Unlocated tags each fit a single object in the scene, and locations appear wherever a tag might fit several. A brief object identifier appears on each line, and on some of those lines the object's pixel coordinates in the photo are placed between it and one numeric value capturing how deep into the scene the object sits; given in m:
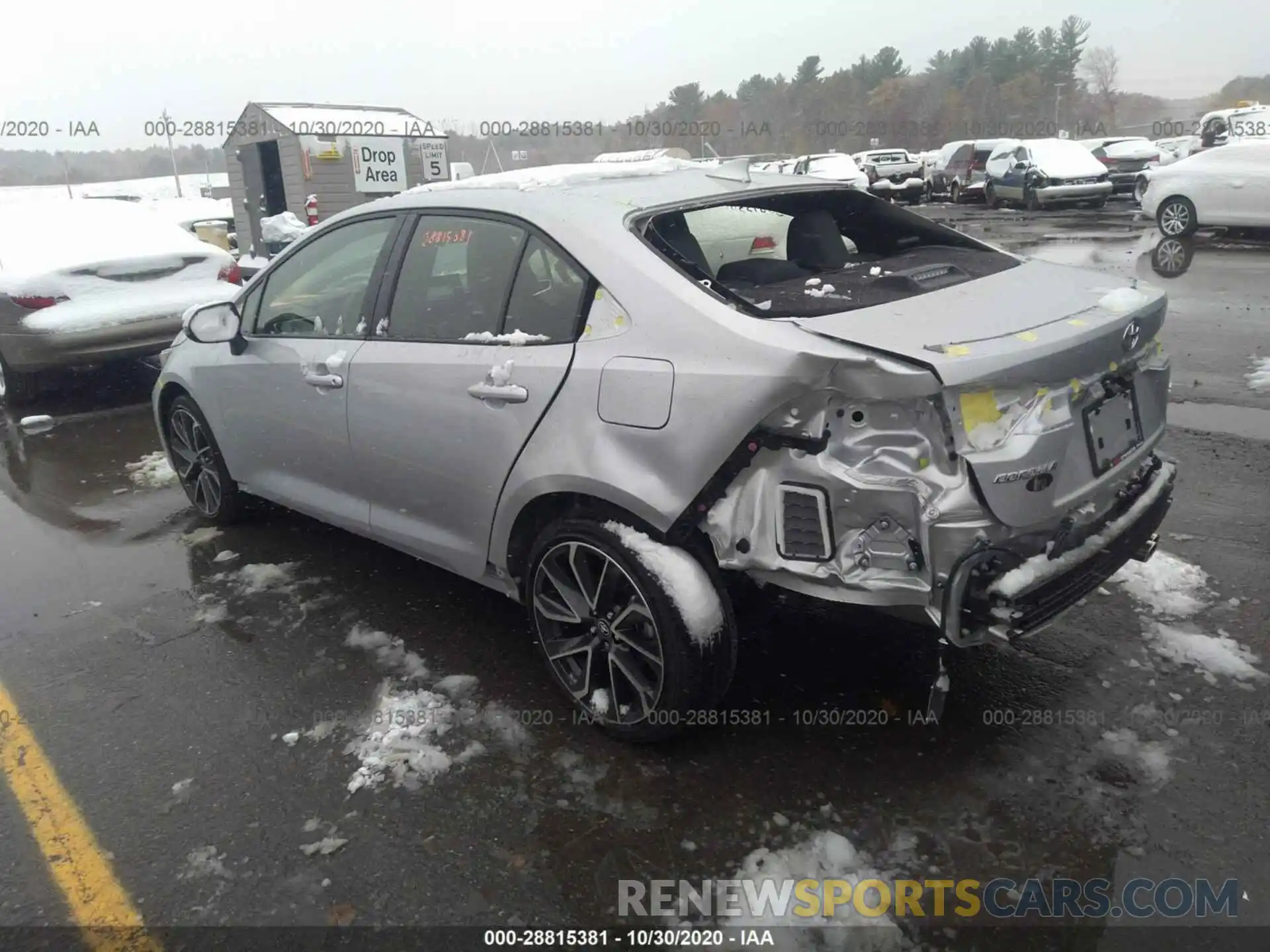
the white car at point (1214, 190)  12.84
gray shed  18.44
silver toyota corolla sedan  2.43
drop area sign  18.92
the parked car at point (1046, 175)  20.95
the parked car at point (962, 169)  25.28
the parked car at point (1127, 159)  22.38
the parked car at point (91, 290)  7.44
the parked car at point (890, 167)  29.62
